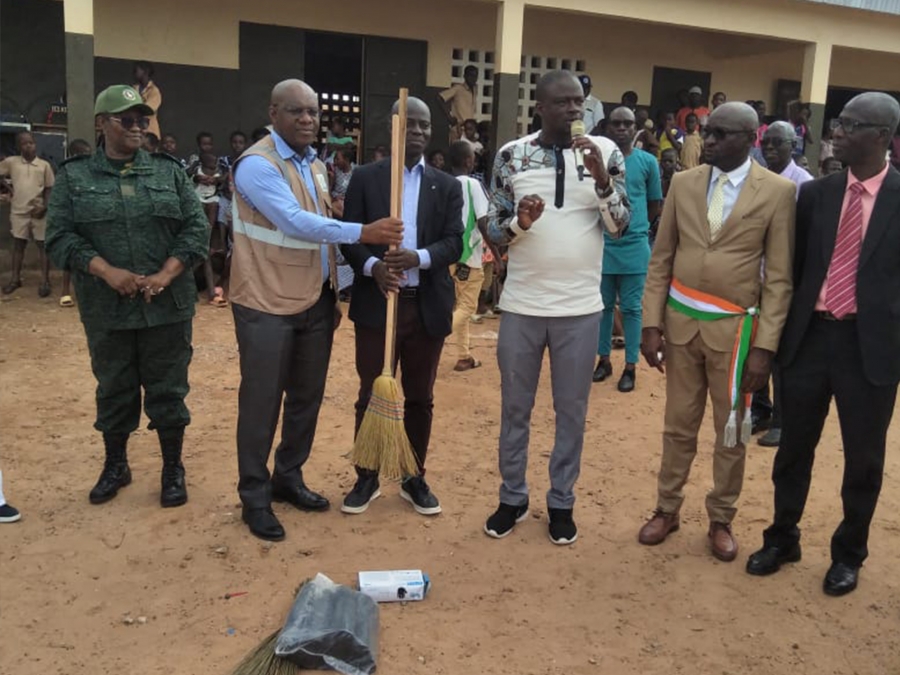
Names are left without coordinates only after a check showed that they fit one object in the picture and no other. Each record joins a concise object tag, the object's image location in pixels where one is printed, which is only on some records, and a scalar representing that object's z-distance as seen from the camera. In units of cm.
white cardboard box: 346
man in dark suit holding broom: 410
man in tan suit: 364
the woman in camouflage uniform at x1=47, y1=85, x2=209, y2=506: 399
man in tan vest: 375
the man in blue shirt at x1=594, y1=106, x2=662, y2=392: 647
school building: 1043
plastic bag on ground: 298
